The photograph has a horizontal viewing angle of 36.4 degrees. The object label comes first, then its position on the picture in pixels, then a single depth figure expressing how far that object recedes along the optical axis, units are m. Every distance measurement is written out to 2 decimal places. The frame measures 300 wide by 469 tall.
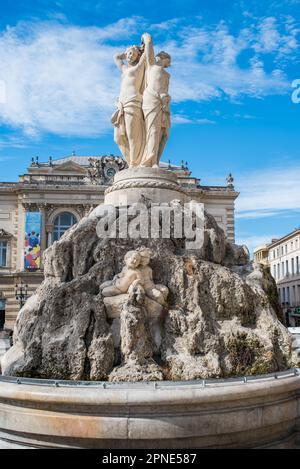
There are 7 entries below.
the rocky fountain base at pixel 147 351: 6.10
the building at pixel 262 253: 70.29
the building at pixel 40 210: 43.34
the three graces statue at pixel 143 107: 12.27
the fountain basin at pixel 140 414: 6.02
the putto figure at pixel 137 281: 8.59
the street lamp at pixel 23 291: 38.19
